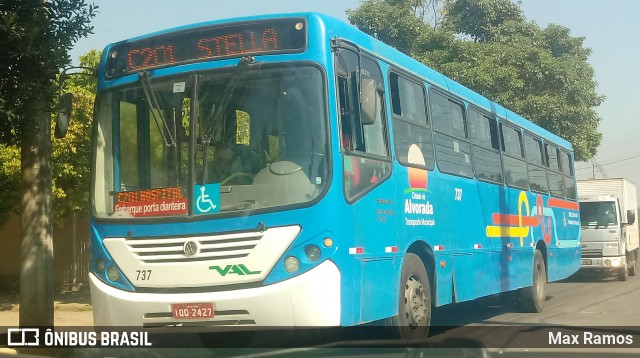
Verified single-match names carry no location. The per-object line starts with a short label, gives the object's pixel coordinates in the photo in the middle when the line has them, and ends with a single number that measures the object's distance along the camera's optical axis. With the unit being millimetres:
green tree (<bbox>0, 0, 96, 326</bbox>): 8992
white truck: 21656
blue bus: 6730
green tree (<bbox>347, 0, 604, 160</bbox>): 26766
